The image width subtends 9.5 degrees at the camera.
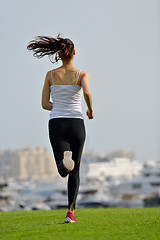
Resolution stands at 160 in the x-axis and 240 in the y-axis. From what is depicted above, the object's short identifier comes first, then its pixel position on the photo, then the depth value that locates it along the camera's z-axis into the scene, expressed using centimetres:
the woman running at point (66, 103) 1043
